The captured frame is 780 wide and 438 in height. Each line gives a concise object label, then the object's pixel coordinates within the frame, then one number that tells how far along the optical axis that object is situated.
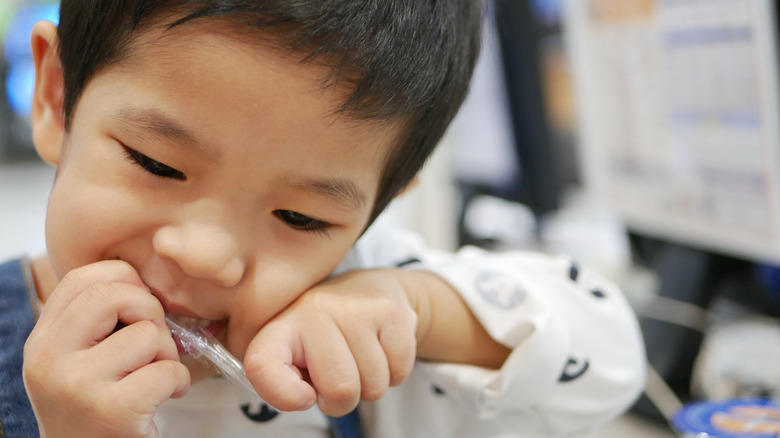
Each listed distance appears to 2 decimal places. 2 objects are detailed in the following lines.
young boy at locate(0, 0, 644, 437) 0.36
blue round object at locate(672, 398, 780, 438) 0.47
